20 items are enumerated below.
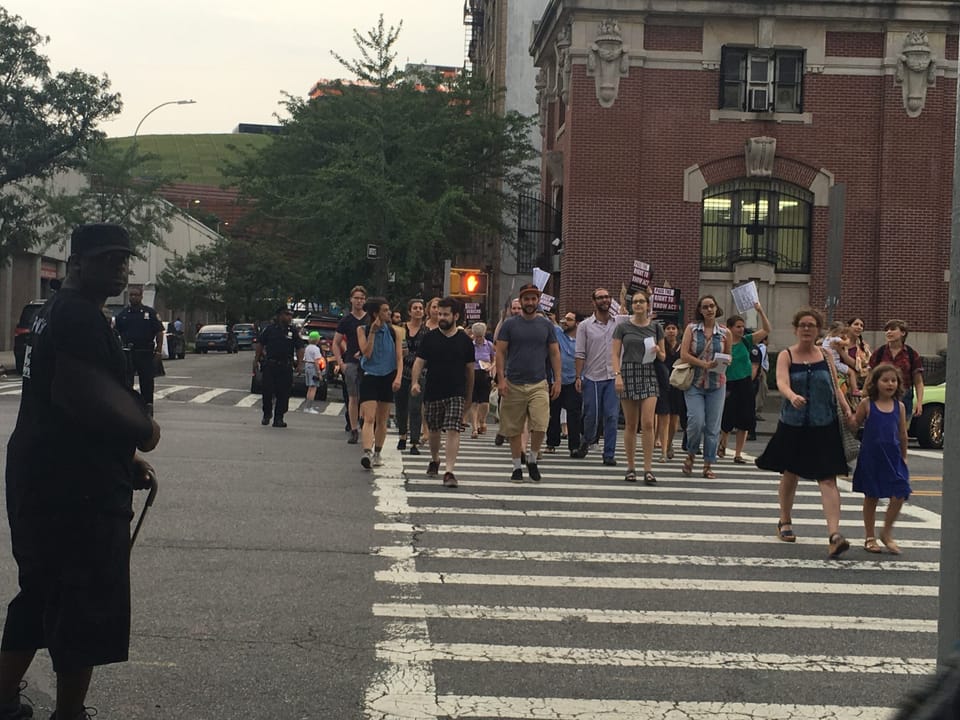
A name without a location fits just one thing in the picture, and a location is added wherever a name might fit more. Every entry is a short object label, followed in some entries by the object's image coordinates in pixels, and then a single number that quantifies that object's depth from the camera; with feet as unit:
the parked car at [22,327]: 99.94
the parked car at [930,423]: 65.05
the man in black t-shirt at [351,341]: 51.11
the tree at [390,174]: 115.65
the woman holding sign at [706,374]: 44.04
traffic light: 89.35
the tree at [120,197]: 181.37
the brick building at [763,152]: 98.43
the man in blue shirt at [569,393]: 53.26
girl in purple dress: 29.43
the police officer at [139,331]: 58.85
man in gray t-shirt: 41.09
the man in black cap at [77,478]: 14.20
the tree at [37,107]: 127.65
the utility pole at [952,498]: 15.49
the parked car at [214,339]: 225.97
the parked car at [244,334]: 241.55
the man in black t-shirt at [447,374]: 40.86
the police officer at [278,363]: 62.23
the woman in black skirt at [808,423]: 30.07
